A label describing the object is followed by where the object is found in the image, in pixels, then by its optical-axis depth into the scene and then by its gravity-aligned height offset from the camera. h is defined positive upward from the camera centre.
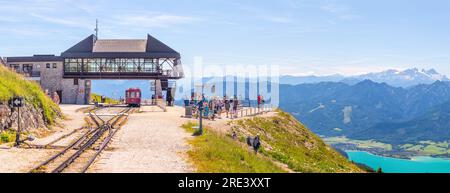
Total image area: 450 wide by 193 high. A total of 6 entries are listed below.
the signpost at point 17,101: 26.31 -0.87
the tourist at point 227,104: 52.27 -1.90
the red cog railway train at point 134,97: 70.06 -1.58
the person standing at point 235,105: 52.24 -2.00
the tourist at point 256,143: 26.59 -3.15
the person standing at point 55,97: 61.32 -1.52
